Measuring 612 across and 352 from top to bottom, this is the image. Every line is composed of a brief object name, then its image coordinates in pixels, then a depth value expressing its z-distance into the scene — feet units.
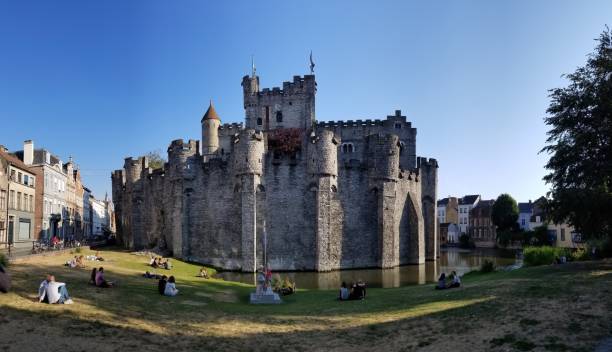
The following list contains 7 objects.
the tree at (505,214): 296.71
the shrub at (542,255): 112.00
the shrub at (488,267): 112.68
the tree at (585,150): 83.76
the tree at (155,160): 280.41
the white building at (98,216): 340.39
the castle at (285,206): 138.21
